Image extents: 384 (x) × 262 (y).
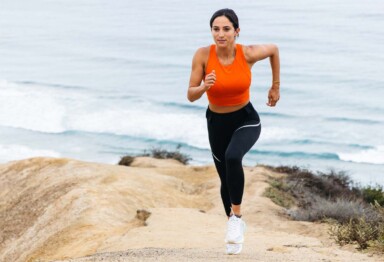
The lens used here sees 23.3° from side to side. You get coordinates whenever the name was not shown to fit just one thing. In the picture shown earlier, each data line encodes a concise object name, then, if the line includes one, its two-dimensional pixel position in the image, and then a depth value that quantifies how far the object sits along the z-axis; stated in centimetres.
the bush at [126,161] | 2020
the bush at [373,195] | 1811
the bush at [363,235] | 892
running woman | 776
